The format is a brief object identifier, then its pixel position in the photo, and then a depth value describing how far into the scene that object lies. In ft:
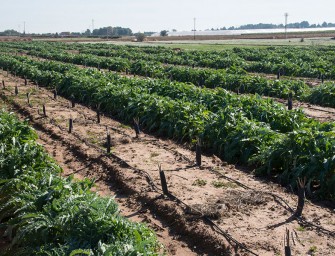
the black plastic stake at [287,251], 13.96
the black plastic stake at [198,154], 26.30
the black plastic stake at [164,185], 22.30
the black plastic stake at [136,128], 34.04
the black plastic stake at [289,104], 42.88
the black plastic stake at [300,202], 19.24
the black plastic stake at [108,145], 29.68
